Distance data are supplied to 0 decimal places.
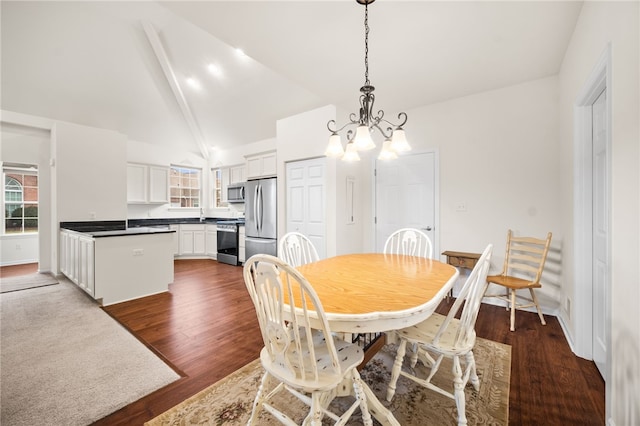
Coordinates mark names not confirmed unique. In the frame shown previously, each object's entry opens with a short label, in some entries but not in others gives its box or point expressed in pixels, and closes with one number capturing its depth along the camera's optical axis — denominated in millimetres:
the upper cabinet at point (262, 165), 4953
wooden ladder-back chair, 2646
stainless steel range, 5450
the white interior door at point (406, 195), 3664
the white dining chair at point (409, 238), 2642
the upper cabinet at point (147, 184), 5660
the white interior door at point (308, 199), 3902
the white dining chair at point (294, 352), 1070
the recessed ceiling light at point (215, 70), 4480
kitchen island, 3133
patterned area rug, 1461
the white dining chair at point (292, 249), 2285
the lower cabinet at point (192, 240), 6082
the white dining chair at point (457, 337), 1363
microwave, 5922
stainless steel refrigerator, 4617
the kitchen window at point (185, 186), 6535
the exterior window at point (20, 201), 5371
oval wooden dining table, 1104
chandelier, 1659
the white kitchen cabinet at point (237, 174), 6219
